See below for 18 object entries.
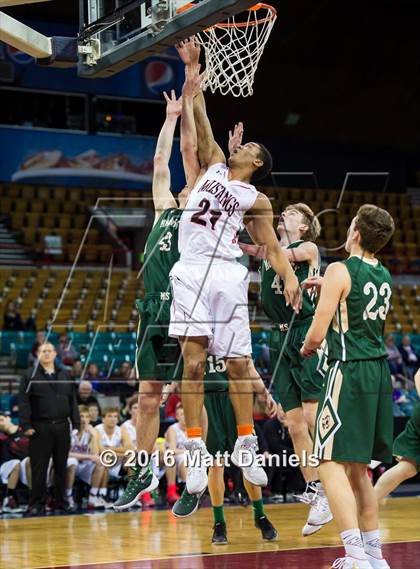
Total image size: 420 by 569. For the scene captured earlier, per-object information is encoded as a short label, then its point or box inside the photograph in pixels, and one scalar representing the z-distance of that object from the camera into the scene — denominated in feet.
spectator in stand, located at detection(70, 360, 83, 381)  49.06
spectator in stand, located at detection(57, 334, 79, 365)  52.76
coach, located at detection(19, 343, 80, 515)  41.34
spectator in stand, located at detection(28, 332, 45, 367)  52.31
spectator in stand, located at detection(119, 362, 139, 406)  49.03
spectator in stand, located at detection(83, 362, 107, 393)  49.64
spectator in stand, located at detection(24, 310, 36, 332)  59.36
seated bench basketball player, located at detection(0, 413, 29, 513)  42.98
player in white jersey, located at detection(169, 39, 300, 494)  24.82
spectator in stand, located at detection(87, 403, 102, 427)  46.16
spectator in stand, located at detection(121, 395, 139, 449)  43.75
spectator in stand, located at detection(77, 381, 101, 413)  47.13
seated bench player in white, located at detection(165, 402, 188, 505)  44.16
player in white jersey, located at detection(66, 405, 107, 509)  43.52
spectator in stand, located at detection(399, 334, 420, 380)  59.93
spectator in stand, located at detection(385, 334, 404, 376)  57.98
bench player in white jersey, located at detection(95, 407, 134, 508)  43.57
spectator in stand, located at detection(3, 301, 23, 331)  59.00
